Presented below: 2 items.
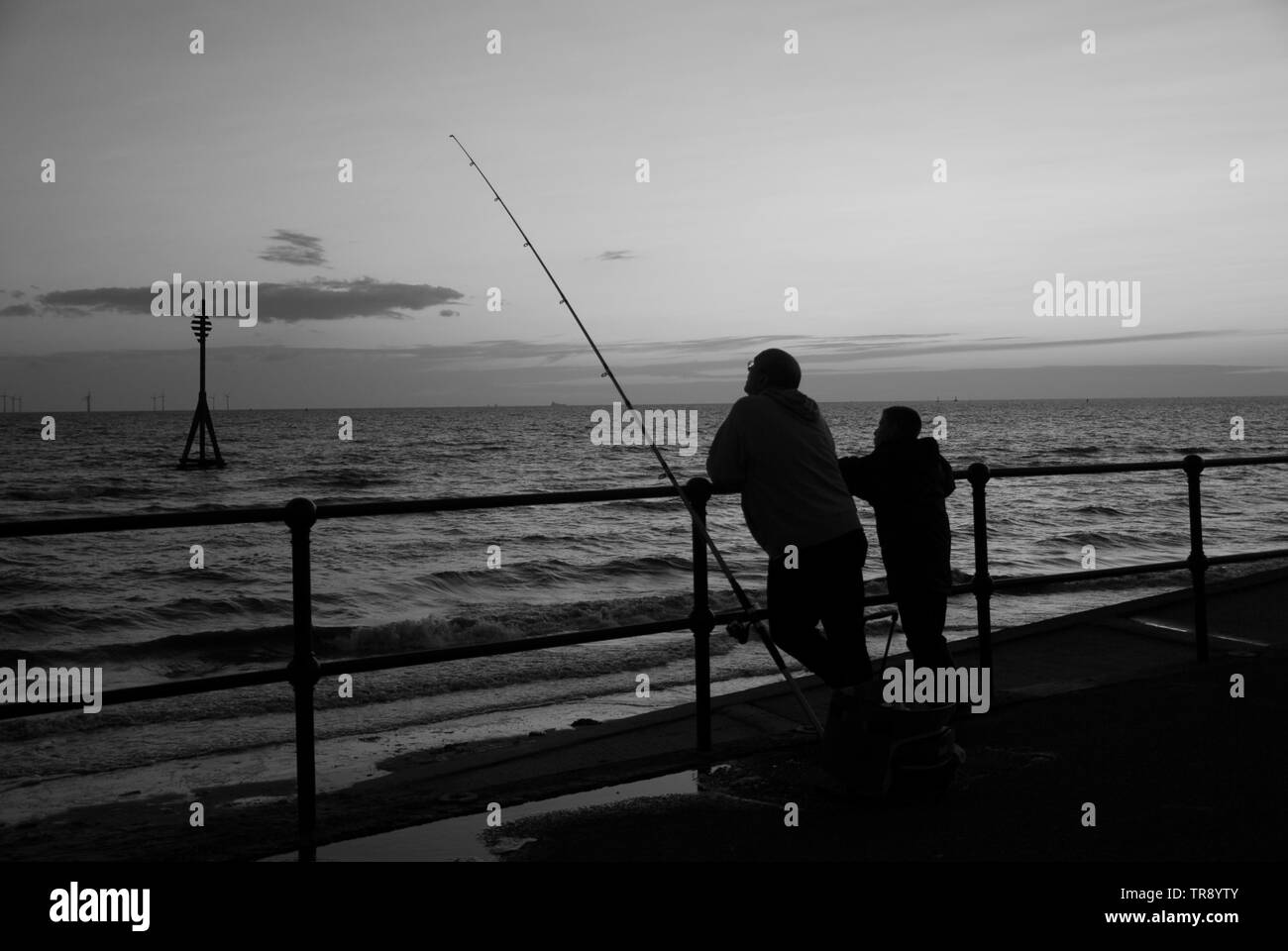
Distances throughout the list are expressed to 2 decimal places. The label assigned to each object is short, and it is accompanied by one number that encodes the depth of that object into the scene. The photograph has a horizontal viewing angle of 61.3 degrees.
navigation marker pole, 53.72
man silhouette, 4.25
